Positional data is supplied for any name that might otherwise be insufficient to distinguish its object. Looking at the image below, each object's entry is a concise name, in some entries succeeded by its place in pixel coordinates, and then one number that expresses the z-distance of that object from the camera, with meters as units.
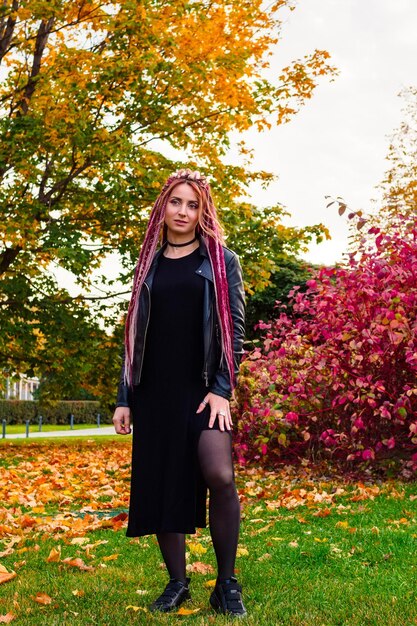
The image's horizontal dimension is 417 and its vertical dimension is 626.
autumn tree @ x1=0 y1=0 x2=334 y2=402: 12.64
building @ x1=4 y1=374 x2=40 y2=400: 48.75
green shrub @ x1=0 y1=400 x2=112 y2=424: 35.66
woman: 3.41
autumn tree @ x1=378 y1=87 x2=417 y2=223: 23.91
